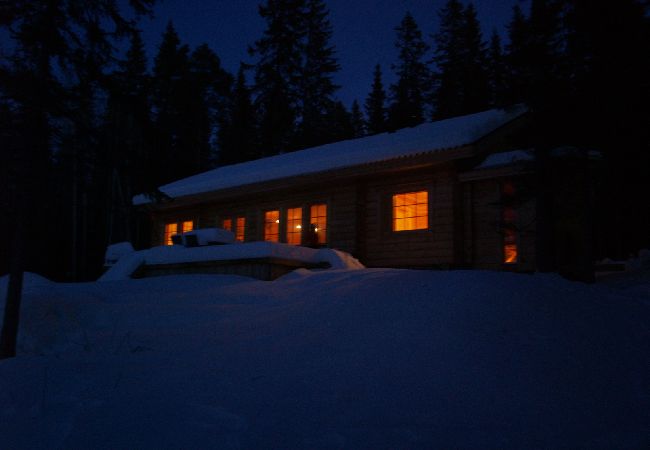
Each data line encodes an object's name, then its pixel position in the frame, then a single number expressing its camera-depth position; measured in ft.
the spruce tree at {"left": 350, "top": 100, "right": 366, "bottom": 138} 146.19
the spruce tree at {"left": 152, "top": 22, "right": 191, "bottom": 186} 120.67
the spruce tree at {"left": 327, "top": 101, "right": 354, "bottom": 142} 119.55
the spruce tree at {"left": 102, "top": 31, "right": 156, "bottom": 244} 27.35
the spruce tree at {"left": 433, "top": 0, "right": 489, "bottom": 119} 113.91
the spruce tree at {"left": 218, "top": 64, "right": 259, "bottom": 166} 126.82
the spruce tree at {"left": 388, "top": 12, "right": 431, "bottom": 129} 132.46
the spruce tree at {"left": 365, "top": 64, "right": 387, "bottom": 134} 131.20
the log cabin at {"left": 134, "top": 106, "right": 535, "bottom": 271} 41.93
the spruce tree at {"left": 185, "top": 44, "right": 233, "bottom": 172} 128.26
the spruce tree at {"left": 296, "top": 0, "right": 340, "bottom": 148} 118.62
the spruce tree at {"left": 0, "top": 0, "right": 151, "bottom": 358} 23.62
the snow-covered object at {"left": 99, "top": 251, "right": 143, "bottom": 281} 45.32
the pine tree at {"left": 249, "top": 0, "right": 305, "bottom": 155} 120.67
